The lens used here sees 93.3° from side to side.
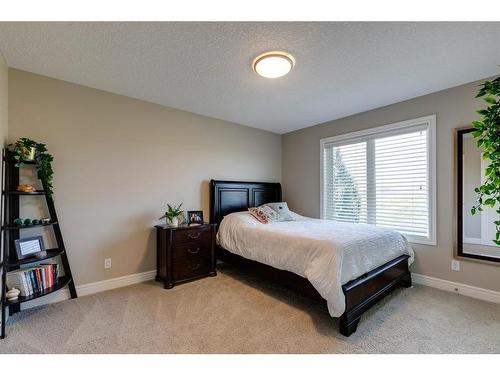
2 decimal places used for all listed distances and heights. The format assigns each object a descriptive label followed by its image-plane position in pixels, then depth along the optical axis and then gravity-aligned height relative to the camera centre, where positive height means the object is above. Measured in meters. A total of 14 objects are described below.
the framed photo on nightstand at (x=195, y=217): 3.25 -0.40
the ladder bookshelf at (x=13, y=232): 2.01 -0.40
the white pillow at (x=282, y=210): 3.65 -0.35
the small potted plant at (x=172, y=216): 3.03 -0.35
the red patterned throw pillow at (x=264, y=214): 3.42 -0.38
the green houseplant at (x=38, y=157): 2.17 +0.31
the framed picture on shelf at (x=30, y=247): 2.14 -0.55
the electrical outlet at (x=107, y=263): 2.77 -0.87
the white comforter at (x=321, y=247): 1.96 -0.61
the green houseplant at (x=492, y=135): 1.19 +0.28
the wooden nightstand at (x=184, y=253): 2.83 -0.81
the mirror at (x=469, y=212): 2.54 -0.26
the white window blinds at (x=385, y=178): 2.96 +0.15
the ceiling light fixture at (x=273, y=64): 2.05 +1.13
